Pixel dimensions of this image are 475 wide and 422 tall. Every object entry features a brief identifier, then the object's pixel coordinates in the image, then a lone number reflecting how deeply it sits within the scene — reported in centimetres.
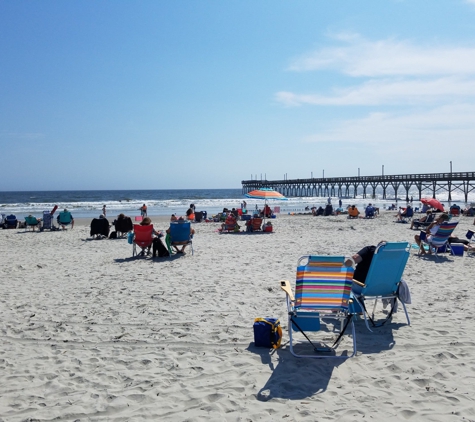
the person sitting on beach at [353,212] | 2200
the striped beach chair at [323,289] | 394
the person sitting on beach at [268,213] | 2106
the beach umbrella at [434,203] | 1190
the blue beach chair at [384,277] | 436
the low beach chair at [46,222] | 1642
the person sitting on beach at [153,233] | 903
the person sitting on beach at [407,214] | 1945
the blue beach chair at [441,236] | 851
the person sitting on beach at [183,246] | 924
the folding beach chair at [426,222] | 1421
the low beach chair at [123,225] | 1303
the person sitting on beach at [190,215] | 2020
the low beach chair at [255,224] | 1454
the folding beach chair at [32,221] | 1628
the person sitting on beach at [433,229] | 853
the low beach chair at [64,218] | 1639
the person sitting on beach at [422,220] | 1452
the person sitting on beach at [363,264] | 488
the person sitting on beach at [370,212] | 2208
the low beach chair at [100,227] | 1299
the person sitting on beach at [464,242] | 905
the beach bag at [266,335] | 387
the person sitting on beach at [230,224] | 1456
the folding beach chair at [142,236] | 911
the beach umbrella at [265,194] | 1415
